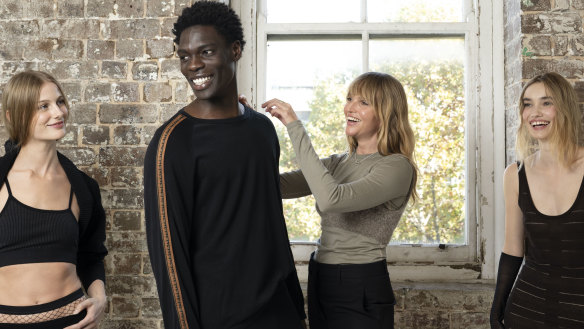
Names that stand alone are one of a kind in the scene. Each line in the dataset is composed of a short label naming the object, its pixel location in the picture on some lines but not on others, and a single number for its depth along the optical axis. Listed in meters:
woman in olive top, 2.05
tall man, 1.63
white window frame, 3.13
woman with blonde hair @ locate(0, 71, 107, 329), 2.08
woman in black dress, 2.06
